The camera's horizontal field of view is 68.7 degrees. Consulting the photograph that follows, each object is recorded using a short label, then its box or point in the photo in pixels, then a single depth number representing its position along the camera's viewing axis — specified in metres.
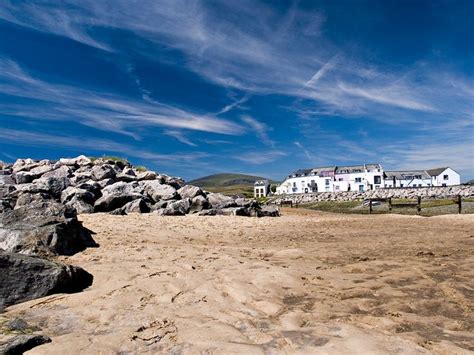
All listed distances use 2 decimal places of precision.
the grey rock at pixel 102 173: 25.48
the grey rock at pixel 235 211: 21.40
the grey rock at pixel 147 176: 28.17
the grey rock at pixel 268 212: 23.52
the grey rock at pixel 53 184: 20.34
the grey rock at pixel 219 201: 23.82
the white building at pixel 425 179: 94.62
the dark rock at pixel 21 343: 3.63
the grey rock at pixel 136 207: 19.17
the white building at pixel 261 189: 112.06
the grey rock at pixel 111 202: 18.80
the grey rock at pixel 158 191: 23.20
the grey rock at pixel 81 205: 17.94
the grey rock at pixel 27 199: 15.23
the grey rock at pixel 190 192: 23.81
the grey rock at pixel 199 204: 21.93
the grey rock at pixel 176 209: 19.27
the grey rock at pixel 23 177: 23.98
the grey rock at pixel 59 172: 25.00
